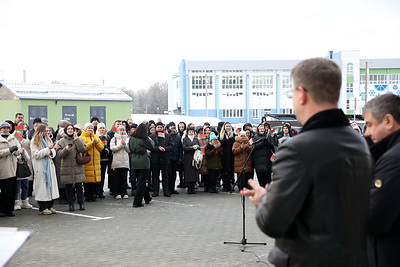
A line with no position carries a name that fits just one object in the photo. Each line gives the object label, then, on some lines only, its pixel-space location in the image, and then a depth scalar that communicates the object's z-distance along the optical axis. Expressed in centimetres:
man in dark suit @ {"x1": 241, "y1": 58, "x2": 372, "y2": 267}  241
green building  2728
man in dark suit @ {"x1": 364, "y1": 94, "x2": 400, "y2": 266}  287
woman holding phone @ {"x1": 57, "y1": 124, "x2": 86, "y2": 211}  1190
